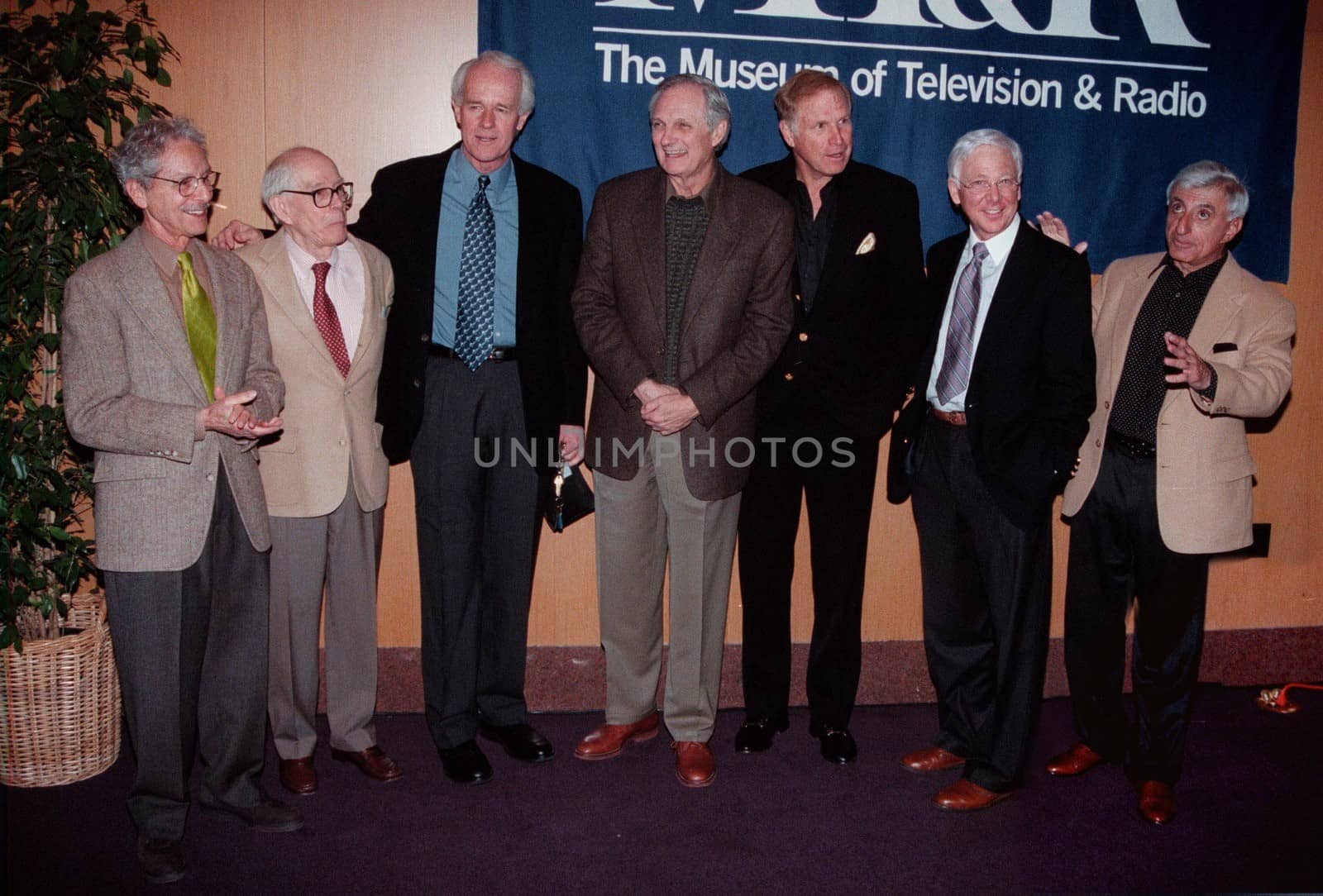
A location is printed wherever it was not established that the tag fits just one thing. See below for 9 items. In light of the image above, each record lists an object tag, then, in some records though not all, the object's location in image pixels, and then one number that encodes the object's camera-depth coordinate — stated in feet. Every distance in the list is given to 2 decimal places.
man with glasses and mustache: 8.92
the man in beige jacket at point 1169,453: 10.67
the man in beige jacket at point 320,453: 10.50
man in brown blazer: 10.92
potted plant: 10.39
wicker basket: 10.76
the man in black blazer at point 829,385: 11.44
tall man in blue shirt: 11.12
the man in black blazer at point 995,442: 10.56
